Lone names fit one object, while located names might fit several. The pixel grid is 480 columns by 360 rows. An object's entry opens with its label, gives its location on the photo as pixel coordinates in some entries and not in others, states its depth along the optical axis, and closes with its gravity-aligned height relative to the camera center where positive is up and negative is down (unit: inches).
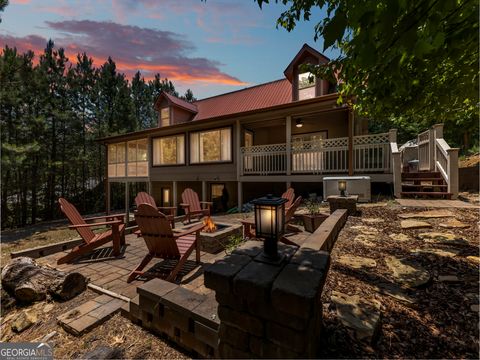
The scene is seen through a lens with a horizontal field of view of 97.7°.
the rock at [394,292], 74.0 -42.2
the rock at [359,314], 58.1 -41.8
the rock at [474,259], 93.8 -37.0
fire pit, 182.2 -50.1
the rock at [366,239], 127.5 -38.3
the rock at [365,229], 146.0 -36.4
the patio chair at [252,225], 170.3 -38.1
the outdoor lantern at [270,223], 67.2 -14.9
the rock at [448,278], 81.9 -39.4
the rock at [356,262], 100.6 -41.0
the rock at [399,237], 129.9 -36.7
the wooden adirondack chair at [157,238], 130.6 -36.8
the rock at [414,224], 144.8 -32.2
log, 120.4 -59.2
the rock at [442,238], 116.6 -34.9
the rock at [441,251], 104.1 -37.4
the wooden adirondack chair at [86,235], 168.6 -46.4
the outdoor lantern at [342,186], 214.2 -6.5
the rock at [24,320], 103.1 -70.0
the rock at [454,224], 138.5 -31.2
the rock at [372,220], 169.2 -33.9
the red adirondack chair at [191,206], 269.4 -33.1
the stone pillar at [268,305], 48.1 -30.9
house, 299.7 +66.0
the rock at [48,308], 112.7 -68.4
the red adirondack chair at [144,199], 237.7 -19.7
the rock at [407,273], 83.9 -40.4
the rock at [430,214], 164.1 -28.5
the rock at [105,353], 77.7 -65.0
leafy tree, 55.0 +47.2
